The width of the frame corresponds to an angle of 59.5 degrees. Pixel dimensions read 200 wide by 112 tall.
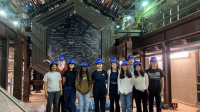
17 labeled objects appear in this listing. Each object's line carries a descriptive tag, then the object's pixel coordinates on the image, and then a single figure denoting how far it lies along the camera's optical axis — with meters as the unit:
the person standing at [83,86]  4.54
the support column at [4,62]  5.72
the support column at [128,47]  7.11
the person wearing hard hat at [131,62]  4.90
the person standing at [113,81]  4.58
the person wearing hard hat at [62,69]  4.89
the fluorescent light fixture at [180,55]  8.09
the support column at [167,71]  6.78
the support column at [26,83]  7.77
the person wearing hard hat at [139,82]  4.55
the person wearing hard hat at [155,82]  4.77
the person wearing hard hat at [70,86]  4.66
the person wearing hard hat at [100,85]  4.54
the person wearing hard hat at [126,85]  4.46
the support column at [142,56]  9.12
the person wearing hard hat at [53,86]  4.48
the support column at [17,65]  6.84
